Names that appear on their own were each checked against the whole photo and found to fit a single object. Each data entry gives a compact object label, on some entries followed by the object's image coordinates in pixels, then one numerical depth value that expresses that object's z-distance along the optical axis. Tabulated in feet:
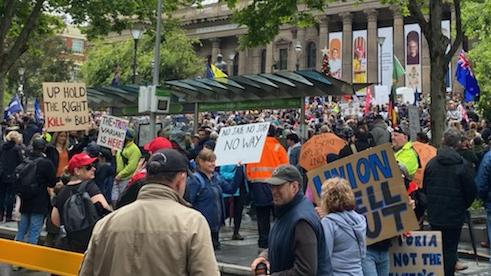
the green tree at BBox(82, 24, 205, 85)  197.98
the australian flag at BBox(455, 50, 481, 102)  69.10
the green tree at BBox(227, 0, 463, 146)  42.80
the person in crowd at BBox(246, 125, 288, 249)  32.22
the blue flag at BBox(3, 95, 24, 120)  87.45
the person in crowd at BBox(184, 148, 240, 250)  27.25
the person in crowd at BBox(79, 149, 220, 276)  10.15
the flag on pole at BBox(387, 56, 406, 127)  63.00
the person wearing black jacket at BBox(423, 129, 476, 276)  23.77
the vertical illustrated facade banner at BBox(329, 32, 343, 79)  209.37
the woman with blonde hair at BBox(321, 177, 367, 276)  15.10
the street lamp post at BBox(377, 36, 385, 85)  190.90
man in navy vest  12.79
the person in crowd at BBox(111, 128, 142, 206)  35.91
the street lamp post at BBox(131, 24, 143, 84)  79.87
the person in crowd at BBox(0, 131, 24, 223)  39.55
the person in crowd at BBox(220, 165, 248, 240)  35.35
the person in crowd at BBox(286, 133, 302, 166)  39.34
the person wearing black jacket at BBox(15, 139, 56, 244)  29.84
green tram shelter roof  43.59
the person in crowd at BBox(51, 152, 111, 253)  20.13
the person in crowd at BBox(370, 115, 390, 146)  39.68
